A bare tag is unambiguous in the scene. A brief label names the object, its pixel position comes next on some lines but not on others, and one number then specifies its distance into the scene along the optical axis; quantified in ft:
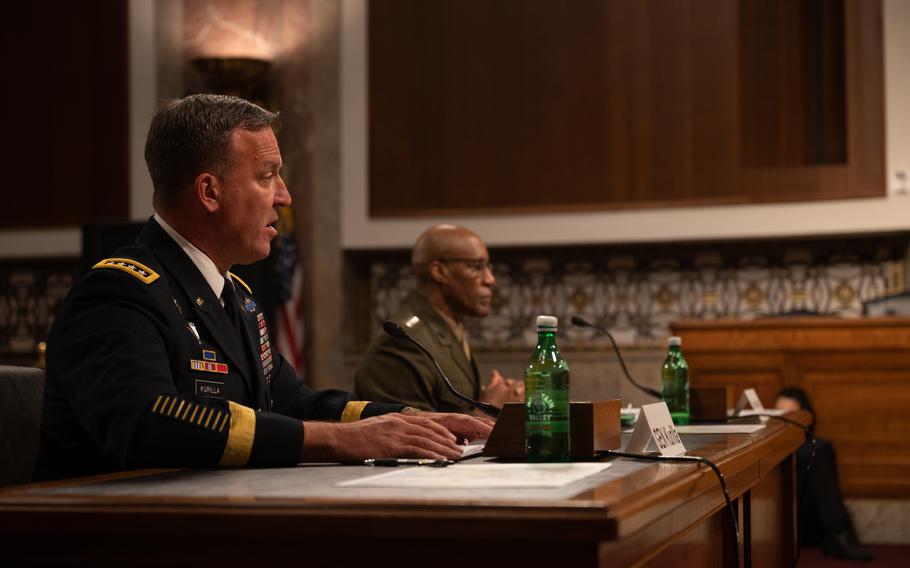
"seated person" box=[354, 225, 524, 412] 22.70
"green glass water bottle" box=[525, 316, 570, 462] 10.88
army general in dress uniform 10.36
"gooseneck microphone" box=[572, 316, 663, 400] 19.90
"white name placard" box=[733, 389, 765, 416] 20.84
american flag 41.73
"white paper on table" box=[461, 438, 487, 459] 11.85
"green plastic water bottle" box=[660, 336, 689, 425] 18.72
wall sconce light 42.54
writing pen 10.66
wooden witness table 7.29
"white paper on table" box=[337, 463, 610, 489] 8.61
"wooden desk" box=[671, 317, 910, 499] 32.69
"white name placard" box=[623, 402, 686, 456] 11.46
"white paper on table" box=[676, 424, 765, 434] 16.63
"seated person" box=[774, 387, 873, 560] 30.52
